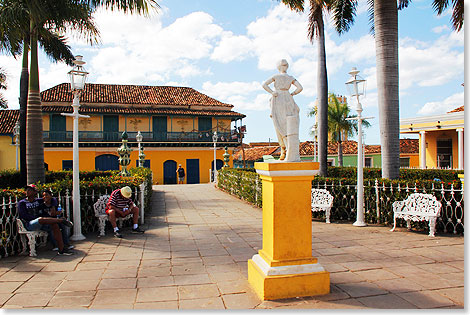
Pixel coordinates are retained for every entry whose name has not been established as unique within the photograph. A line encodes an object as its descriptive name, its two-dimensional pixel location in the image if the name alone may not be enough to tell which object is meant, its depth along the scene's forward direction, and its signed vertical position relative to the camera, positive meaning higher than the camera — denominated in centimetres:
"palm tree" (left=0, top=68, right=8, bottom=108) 2528 +483
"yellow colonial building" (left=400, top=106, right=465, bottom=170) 2005 +149
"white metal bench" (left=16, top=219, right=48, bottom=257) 550 -124
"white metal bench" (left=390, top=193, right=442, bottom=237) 655 -105
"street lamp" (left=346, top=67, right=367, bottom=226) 773 +14
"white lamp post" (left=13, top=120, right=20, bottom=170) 1939 +200
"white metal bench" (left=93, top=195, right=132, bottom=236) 698 -111
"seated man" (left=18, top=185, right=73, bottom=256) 559 -97
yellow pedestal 373 -88
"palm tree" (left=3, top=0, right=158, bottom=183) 915 +332
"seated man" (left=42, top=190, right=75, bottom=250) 574 -88
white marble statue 431 +76
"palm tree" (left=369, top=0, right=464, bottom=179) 838 +185
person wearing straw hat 689 -98
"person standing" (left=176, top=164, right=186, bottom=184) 2481 -92
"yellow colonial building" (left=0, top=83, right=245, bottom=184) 2692 +280
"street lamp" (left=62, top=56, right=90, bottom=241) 667 +37
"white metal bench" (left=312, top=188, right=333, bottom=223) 814 -103
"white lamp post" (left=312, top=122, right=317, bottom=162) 2708 +235
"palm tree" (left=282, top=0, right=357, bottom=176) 1227 +486
